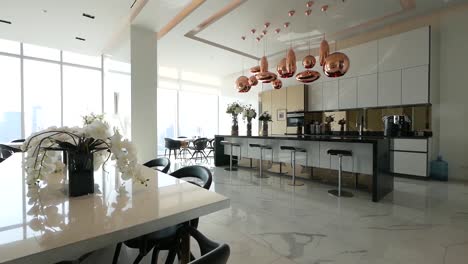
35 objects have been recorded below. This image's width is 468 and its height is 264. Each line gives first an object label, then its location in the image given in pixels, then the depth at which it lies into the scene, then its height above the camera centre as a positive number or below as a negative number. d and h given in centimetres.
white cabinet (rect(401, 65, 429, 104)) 452 +89
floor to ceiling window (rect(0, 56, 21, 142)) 598 +78
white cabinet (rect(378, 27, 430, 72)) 453 +165
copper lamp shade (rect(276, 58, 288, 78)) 403 +106
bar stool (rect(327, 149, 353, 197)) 342 -43
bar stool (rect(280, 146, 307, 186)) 409 -43
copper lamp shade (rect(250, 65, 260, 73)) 473 +122
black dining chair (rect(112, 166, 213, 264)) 125 -64
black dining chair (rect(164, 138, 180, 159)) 730 -50
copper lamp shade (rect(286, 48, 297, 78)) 394 +115
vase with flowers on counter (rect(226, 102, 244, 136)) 558 +40
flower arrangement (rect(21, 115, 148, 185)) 94 -8
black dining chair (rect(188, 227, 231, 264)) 53 -31
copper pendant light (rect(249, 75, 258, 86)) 492 +102
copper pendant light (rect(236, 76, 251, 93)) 500 +98
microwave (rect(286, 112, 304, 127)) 679 +29
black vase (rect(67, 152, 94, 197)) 99 -20
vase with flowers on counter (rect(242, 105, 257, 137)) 547 +30
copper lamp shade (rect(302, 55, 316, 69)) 395 +116
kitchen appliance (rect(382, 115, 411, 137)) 487 +8
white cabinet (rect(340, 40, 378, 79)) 527 +167
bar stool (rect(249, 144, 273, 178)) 474 -54
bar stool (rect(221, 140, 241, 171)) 553 -40
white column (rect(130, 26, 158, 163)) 474 +80
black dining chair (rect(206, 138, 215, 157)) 801 -61
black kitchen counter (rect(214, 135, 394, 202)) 320 -51
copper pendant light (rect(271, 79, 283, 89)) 503 +99
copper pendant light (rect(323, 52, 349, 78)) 339 +97
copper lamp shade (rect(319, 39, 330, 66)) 364 +124
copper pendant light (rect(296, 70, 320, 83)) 402 +94
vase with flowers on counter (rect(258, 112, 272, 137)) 520 +17
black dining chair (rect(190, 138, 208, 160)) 706 -49
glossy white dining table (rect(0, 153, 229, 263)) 57 -29
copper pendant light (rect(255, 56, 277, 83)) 442 +105
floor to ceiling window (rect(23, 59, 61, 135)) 636 +101
